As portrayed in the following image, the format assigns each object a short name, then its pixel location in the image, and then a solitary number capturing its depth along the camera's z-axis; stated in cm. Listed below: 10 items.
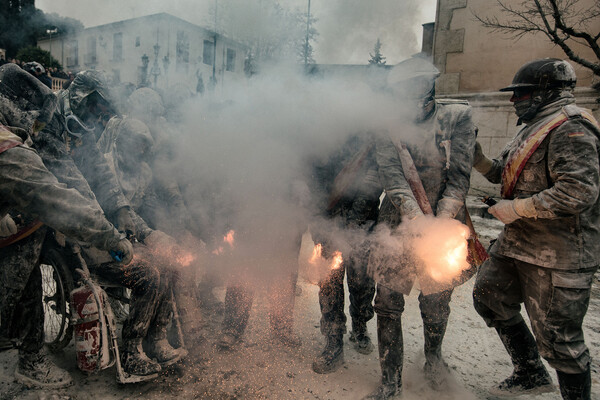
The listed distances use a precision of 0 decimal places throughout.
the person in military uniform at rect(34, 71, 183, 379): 283
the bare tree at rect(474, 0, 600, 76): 808
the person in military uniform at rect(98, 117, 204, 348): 329
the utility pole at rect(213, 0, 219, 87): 472
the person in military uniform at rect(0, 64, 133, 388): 220
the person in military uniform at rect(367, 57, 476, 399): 273
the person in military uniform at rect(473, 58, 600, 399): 230
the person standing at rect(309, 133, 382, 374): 332
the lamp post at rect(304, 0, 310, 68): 402
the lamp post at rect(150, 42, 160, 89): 529
